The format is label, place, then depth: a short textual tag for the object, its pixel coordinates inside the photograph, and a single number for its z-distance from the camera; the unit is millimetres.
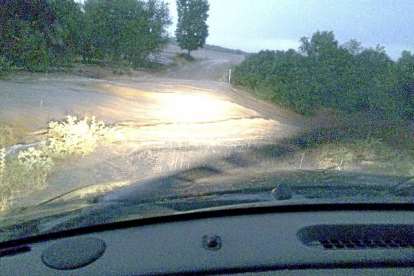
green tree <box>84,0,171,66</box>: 34062
